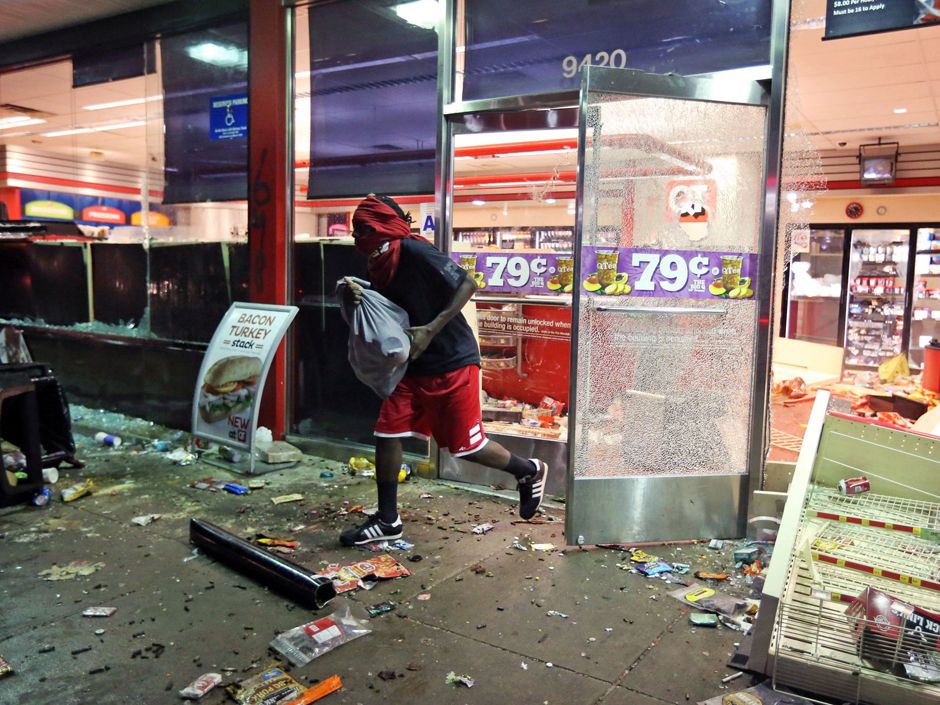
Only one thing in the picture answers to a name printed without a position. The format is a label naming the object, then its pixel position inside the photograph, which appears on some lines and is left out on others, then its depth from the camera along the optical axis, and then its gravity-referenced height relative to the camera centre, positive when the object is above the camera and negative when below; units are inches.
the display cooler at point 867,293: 446.9 -9.7
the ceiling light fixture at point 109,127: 444.5 +86.1
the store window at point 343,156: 194.7 +31.3
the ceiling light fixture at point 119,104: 372.5 +83.3
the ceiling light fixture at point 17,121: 454.5 +89.7
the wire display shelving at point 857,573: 91.2 -41.8
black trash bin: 186.2 -42.5
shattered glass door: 144.5 -7.0
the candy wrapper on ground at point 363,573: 128.8 -55.6
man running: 143.9 -17.4
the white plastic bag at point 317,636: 105.3 -55.8
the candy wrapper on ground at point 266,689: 93.7 -55.6
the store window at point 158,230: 232.8 +12.5
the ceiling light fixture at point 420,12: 191.6 +68.6
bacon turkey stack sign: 193.2 -28.7
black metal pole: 120.0 -52.6
